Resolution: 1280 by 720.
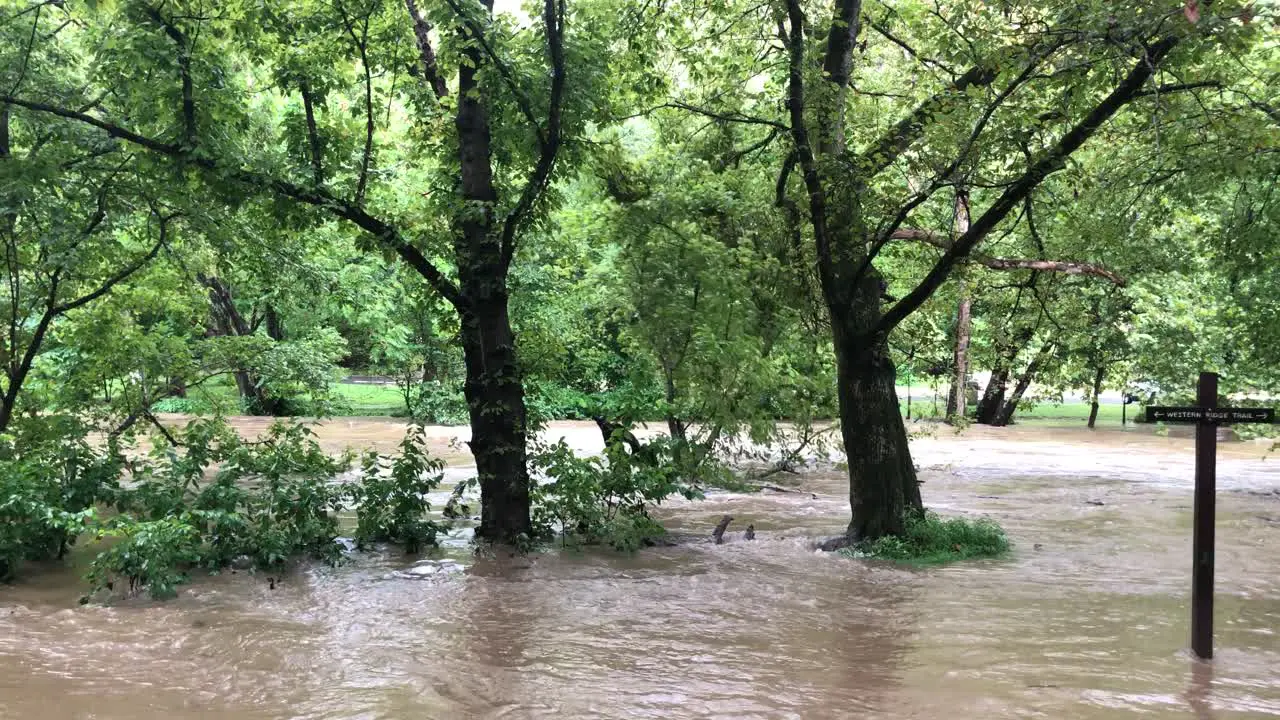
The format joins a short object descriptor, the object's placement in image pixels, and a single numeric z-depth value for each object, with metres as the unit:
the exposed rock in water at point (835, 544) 11.27
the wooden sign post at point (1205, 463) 6.64
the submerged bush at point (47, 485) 8.38
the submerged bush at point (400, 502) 10.59
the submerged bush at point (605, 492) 10.87
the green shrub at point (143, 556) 8.00
